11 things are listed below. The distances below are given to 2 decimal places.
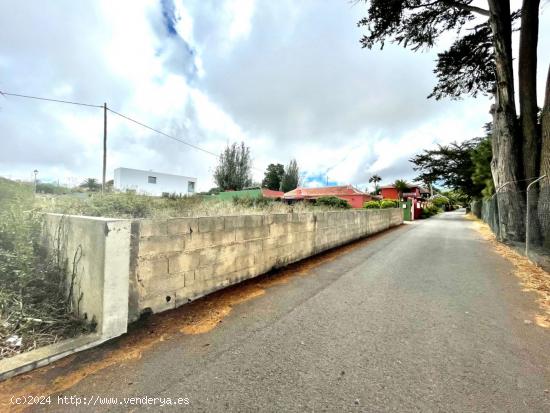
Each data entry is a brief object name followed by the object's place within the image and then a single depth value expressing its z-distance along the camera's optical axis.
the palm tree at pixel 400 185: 28.45
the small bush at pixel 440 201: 46.58
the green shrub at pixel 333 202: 13.89
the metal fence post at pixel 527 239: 6.22
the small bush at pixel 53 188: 8.75
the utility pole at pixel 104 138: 16.59
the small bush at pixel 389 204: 19.65
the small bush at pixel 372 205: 19.53
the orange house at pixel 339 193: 29.64
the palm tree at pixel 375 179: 66.44
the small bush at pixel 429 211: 27.47
